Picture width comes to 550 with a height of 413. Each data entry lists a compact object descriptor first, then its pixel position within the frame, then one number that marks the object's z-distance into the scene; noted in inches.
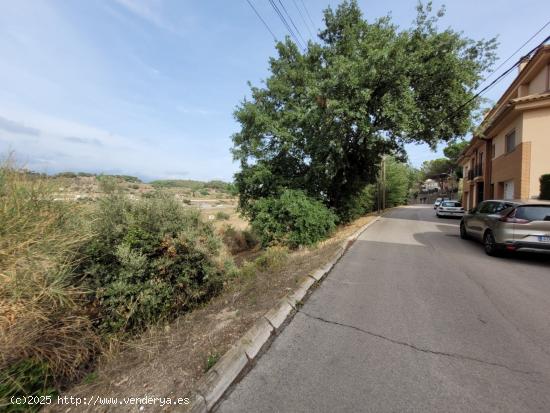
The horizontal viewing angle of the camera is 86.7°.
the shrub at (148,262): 183.2
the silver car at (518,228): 291.7
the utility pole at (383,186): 1309.1
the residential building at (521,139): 566.6
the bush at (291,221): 457.1
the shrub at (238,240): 613.3
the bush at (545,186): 491.5
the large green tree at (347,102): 487.2
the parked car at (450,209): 859.4
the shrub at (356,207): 747.1
